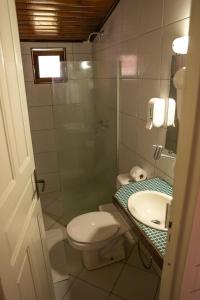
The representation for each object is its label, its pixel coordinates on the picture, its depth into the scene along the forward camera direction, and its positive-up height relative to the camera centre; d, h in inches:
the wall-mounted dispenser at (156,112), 55.8 -7.9
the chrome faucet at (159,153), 56.9 -18.9
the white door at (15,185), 29.6 -16.0
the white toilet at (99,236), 62.9 -45.0
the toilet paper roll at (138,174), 68.2 -29.0
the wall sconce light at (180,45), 45.7 +7.9
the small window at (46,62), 100.8 +10.8
